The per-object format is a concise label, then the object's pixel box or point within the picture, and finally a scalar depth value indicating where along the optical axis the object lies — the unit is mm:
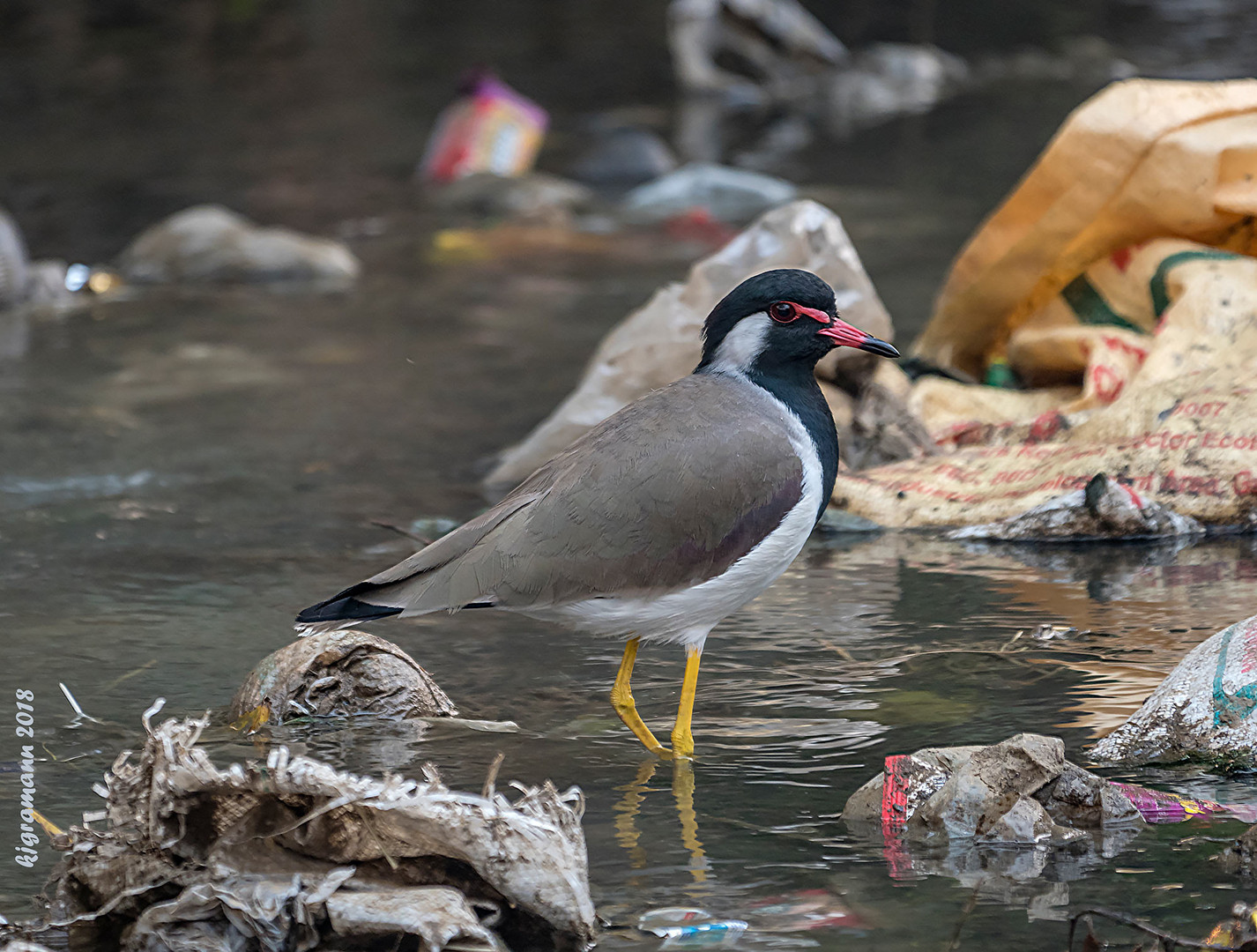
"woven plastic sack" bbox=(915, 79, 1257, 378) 11594
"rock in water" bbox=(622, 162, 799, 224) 21906
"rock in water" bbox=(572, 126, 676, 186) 24391
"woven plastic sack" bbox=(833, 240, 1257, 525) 10234
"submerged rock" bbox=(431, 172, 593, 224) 21875
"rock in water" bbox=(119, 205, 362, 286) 19156
